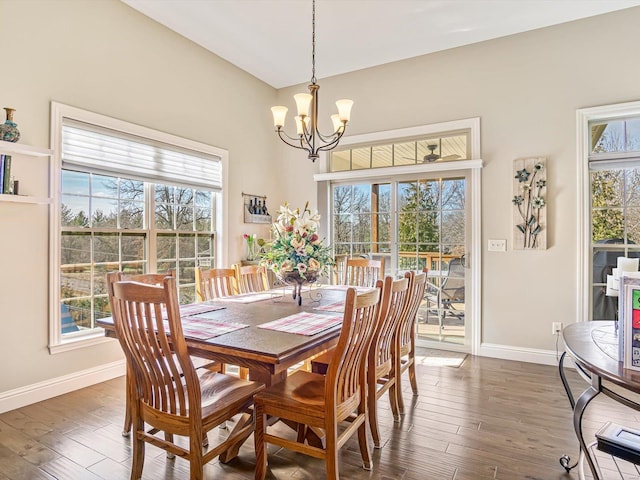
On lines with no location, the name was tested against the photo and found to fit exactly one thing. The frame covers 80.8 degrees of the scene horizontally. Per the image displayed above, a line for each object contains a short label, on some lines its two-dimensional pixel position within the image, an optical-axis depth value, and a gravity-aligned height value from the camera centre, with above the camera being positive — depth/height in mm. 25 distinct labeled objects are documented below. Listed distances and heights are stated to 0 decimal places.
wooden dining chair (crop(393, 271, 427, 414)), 2633 -695
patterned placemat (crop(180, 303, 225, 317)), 2402 -459
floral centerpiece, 2598 -71
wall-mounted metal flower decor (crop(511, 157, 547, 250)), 3746 +387
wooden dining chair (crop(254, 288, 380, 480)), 1715 -775
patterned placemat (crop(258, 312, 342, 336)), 1956 -461
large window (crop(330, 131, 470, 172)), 4234 +1070
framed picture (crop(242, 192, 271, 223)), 4840 +394
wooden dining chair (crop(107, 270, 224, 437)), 2100 -299
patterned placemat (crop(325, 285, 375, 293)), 3347 -436
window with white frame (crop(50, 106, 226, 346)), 3088 +268
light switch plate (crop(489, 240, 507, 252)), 3955 -40
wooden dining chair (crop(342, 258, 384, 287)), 3762 -316
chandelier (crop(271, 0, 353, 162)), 2805 +978
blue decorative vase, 2587 +765
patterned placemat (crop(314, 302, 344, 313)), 2490 -456
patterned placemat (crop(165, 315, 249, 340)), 1872 -467
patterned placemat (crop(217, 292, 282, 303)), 2867 -449
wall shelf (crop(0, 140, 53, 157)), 2576 +642
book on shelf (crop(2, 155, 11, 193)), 2619 +456
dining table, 1646 -467
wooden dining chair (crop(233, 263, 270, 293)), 3373 -359
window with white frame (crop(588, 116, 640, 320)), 3502 +417
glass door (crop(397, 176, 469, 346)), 4203 -68
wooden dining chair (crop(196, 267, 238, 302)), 3004 -361
